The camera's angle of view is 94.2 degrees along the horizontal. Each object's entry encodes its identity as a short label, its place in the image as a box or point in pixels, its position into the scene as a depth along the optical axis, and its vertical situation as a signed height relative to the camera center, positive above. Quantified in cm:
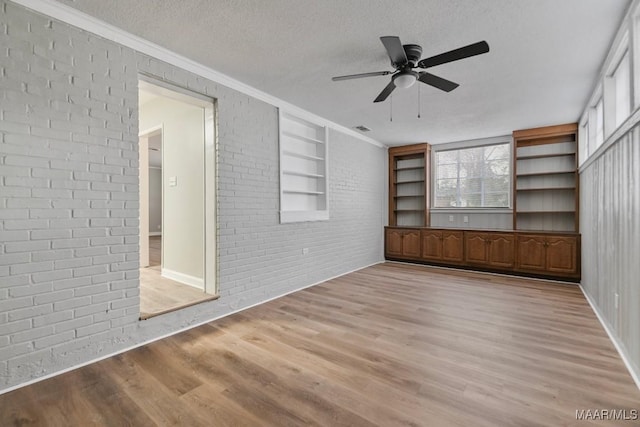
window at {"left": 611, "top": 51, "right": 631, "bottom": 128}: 263 +115
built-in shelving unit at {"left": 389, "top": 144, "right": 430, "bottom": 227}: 668 +63
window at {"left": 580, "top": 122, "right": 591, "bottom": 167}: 430 +107
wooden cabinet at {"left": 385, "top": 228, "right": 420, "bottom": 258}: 639 -67
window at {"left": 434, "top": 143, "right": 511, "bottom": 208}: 586 +73
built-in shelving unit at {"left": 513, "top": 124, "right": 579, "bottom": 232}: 514 +60
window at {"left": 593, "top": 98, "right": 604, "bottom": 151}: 359 +111
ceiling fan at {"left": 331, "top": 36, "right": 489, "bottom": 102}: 222 +123
